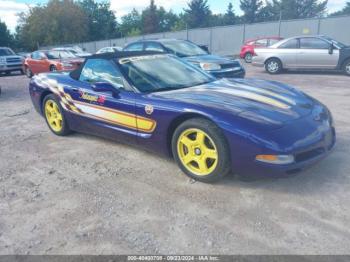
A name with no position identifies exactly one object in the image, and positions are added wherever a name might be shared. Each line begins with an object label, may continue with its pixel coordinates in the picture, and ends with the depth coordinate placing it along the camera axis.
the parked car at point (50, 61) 12.38
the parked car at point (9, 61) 16.61
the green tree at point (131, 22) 79.75
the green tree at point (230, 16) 74.75
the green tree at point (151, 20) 68.88
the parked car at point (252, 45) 17.92
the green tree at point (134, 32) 71.95
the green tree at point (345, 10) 65.03
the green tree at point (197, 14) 68.06
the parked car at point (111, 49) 20.77
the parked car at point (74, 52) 14.08
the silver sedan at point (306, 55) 10.79
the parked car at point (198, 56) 8.01
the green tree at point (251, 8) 70.19
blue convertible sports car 2.93
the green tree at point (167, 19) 77.94
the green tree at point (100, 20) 60.47
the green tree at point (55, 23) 45.28
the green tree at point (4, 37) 50.53
